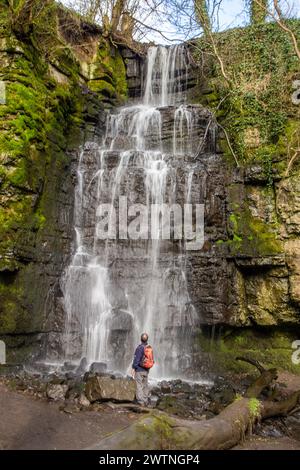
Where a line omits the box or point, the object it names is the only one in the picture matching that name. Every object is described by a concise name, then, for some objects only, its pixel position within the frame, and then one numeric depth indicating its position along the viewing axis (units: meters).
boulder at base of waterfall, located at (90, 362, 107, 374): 10.36
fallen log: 4.72
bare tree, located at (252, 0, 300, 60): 12.51
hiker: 8.10
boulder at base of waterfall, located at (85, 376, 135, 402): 8.20
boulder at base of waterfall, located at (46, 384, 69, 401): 8.34
